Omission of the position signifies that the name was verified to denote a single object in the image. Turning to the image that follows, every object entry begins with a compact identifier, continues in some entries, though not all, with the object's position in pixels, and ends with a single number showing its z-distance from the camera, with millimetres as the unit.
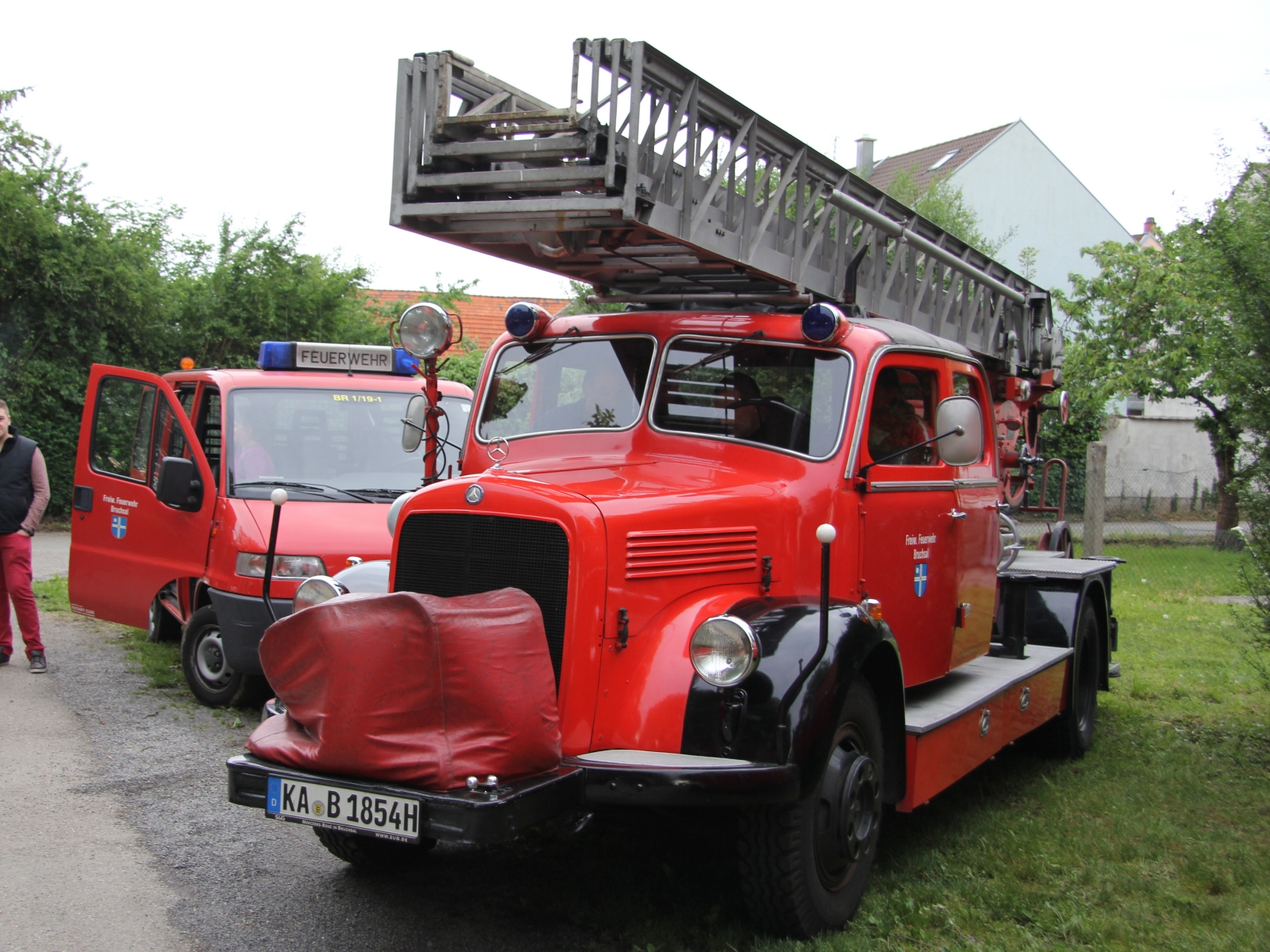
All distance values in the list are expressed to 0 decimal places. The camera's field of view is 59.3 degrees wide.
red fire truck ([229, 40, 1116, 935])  3564
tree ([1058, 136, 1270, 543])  19469
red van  6734
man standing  7762
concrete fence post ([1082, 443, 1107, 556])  11875
